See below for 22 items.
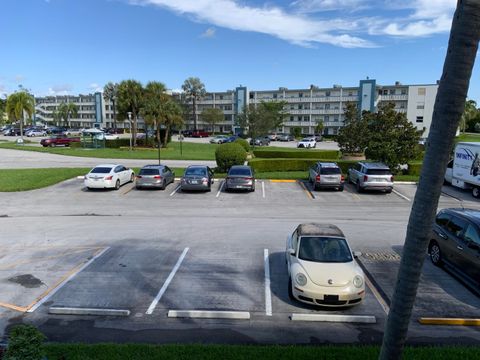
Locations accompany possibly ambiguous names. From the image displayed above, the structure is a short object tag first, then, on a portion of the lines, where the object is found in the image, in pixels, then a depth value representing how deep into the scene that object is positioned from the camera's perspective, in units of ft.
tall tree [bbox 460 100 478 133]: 312.93
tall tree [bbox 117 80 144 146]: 167.12
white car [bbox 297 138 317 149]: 194.64
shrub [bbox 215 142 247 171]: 92.84
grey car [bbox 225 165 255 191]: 74.95
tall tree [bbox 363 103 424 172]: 89.66
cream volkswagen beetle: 27.37
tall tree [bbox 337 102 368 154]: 114.42
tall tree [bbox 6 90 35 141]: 183.01
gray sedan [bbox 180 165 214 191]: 74.23
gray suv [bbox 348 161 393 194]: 73.46
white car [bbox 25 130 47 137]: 242.99
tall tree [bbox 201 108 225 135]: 312.09
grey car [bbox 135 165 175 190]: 76.28
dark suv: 32.27
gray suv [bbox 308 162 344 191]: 75.82
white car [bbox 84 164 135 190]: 74.64
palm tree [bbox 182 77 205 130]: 336.49
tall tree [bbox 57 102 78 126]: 409.69
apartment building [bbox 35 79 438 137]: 269.03
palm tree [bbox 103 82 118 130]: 277.33
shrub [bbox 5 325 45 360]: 15.90
